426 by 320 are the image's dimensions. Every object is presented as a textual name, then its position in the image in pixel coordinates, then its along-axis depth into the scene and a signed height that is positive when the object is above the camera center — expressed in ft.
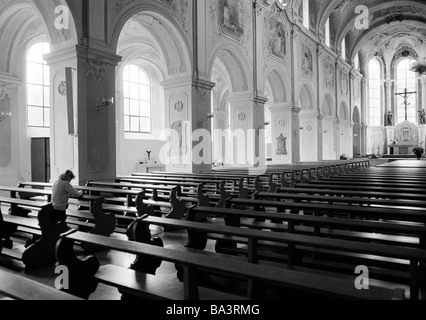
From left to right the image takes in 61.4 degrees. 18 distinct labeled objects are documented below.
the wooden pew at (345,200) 12.67 -1.53
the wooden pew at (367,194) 14.73 -1.52
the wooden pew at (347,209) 10.36 -1.56
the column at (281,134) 58.13 +4.28
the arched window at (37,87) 38.60 +8.41
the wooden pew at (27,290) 4.98 -1.84
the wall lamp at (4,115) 34.44 +4.79
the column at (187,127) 37.27 +3.71
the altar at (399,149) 97.66 +2.50
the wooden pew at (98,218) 14.71 -2.32
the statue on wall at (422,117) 100.17 +11.44
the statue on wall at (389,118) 106.52 +11.96
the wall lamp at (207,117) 38.79 +4.79
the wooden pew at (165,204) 16.92 -2.08
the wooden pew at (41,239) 11.82 -2.61
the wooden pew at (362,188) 16.98 -1.46
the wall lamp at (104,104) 26.66 +4.42
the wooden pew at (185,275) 5.20 -1.83
